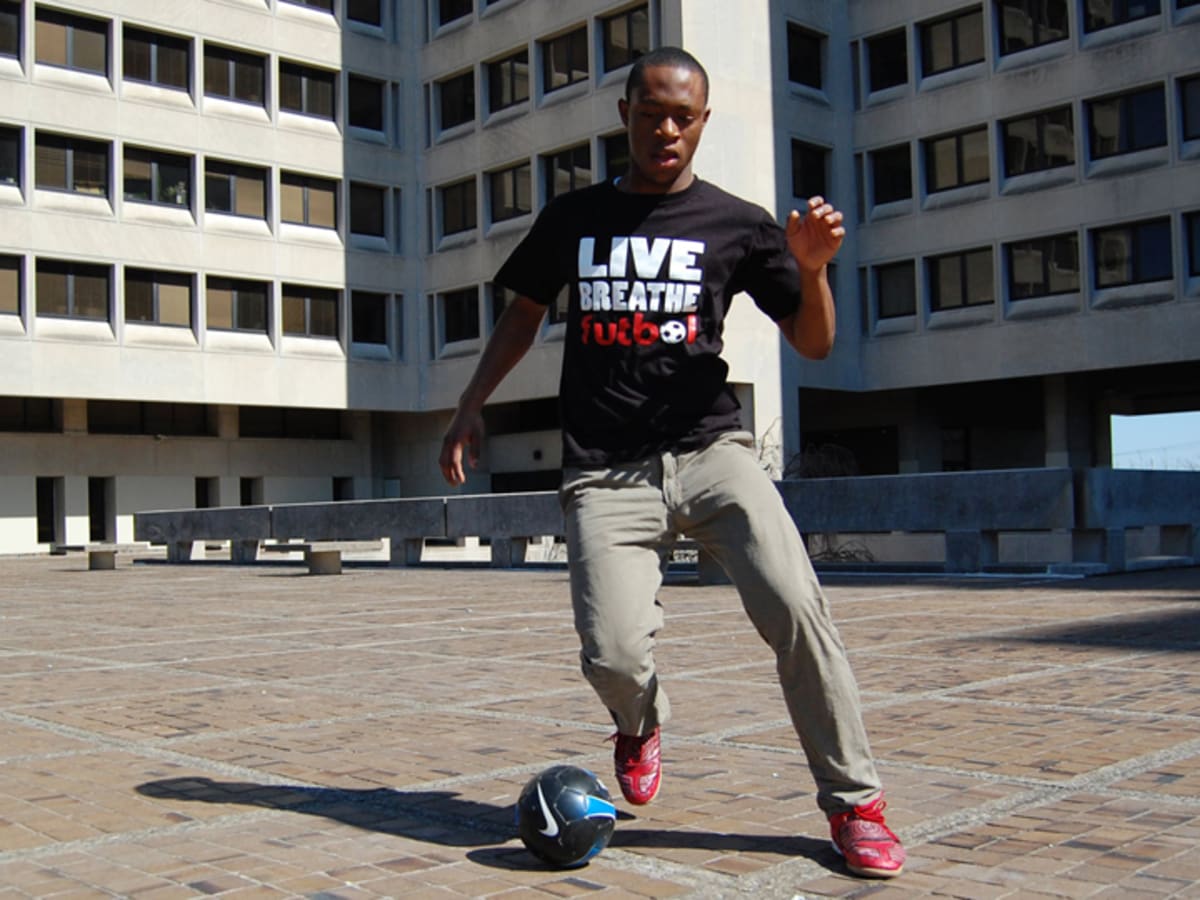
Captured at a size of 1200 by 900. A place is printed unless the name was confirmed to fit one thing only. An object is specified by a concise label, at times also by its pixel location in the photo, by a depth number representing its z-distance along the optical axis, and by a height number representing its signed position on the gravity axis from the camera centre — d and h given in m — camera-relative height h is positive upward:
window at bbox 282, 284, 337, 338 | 41.94 +5.84
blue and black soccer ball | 3.55 -0.76
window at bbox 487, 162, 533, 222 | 40.84 +8.91
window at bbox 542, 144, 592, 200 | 39.03 +9.12
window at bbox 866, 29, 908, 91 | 39.47 +11.91
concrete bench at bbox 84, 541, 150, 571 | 25.41 -0.66
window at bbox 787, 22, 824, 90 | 39.12 +11.99
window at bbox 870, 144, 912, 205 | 39.41 +8.82
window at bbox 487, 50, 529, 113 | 41.16 +12.09
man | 3.59 +0.22
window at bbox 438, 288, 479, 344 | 42.78 +5.78
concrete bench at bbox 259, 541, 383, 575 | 19.56 -0.50
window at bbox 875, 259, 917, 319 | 39.28 +5.68
